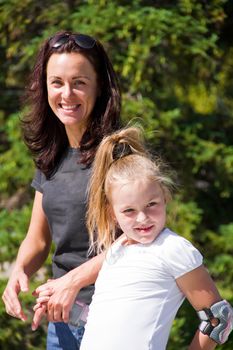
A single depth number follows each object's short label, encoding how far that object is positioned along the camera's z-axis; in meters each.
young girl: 2.94
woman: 3.49
